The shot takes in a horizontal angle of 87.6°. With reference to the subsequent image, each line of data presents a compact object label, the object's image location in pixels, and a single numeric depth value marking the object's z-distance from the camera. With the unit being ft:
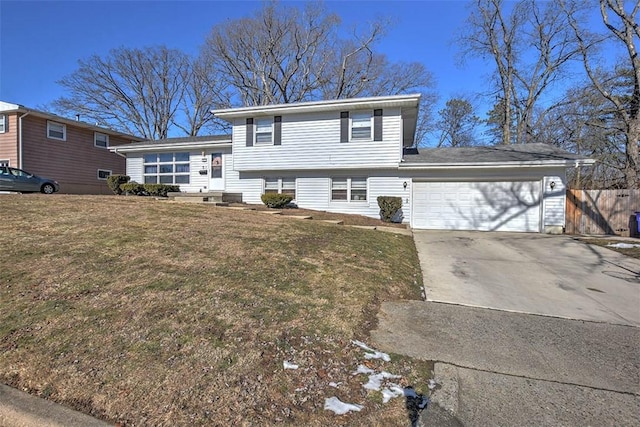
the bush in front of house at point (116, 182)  52.80
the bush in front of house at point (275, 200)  45.88
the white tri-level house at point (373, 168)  41.24
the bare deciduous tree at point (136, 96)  96.63
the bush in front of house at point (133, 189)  49.47
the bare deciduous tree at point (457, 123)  104.83
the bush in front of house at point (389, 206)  43.24
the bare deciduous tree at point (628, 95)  48.75
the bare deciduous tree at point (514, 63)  69.46
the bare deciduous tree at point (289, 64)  83.15
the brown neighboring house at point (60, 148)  55.93
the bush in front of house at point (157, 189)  49.73
